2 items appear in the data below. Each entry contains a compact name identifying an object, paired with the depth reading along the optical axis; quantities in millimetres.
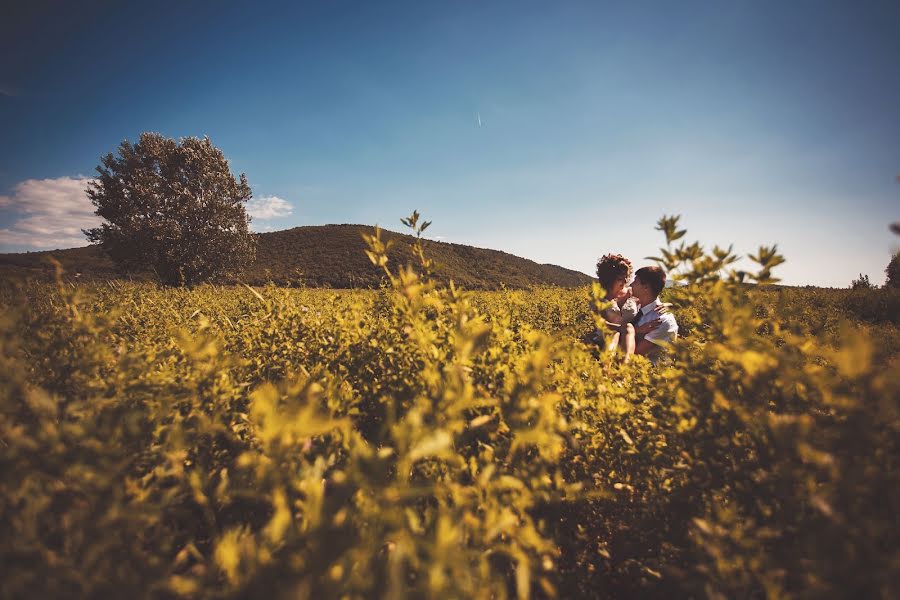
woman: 4520
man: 4387
